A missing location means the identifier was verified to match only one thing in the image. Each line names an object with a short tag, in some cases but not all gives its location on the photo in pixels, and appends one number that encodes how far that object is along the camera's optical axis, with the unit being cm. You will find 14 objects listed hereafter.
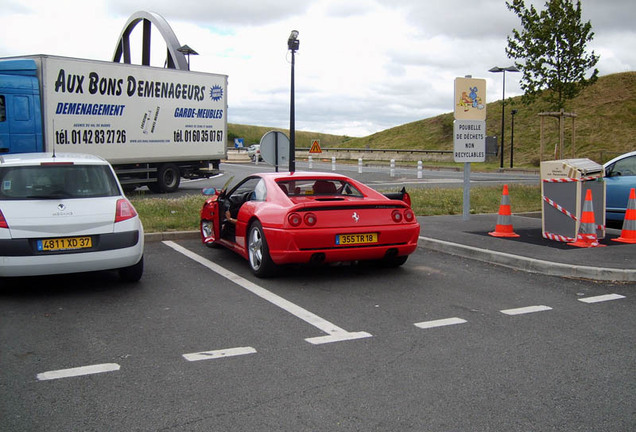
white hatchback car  623
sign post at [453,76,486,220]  1245
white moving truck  1608
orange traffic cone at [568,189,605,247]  909
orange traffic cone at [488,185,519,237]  1026
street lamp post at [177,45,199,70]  2770
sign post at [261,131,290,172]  1383
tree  1866
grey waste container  962
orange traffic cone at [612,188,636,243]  958
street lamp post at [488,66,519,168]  3704
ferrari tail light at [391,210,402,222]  751
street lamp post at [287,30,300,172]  1700
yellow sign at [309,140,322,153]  2490
